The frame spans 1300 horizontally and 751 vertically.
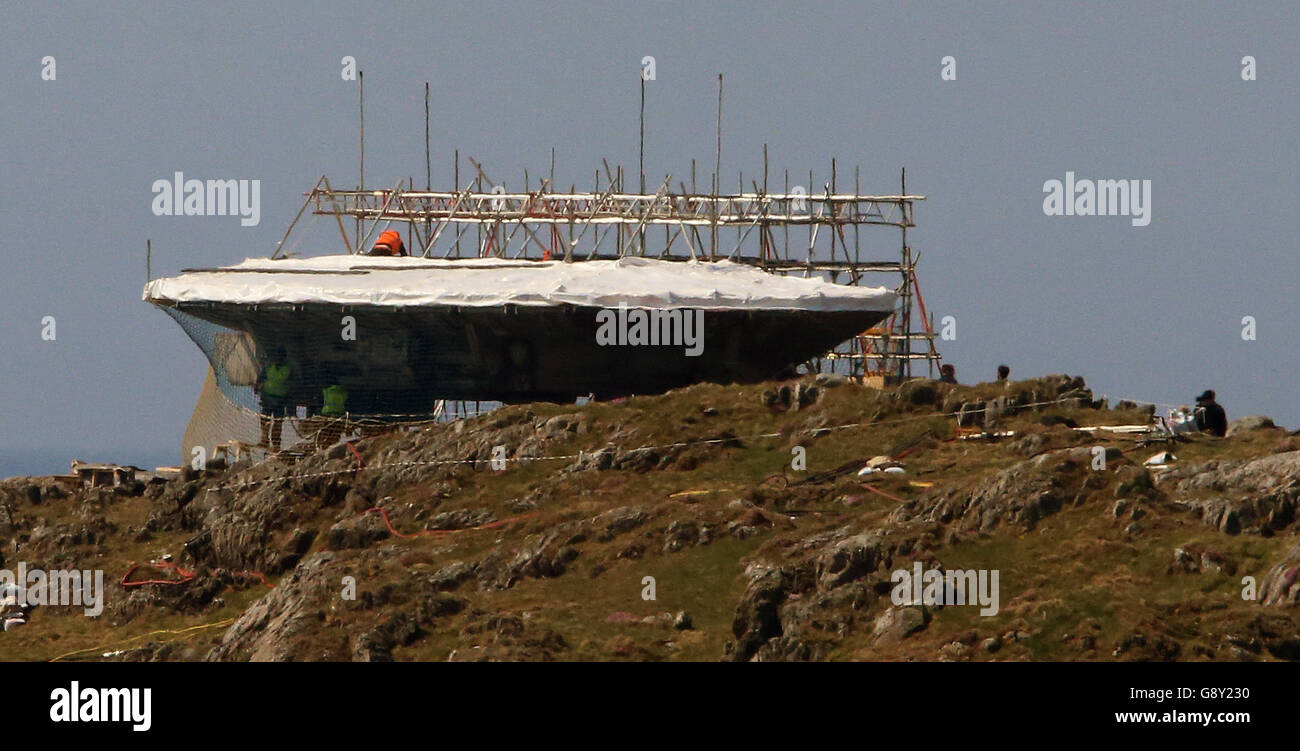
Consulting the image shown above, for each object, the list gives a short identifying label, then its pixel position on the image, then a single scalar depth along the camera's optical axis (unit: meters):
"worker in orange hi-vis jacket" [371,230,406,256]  77.50
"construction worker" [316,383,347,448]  64.81
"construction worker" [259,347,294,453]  67.19
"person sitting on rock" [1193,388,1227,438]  47.25
